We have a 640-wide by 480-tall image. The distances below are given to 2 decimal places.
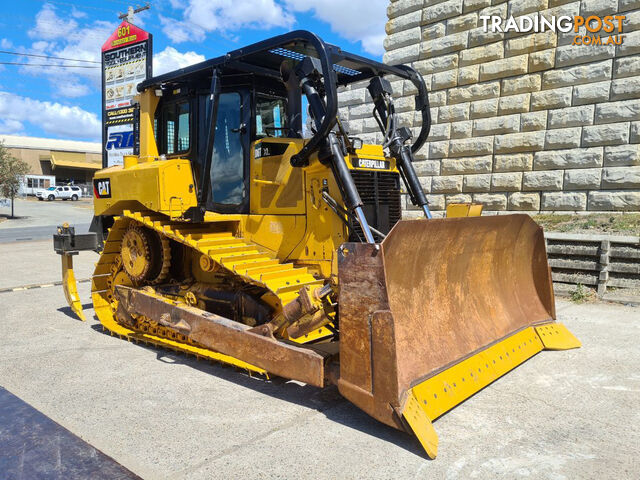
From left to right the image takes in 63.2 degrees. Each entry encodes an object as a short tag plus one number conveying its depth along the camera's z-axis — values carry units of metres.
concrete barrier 7.49
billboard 13.06
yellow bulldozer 3.56
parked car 49.22
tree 31.05
